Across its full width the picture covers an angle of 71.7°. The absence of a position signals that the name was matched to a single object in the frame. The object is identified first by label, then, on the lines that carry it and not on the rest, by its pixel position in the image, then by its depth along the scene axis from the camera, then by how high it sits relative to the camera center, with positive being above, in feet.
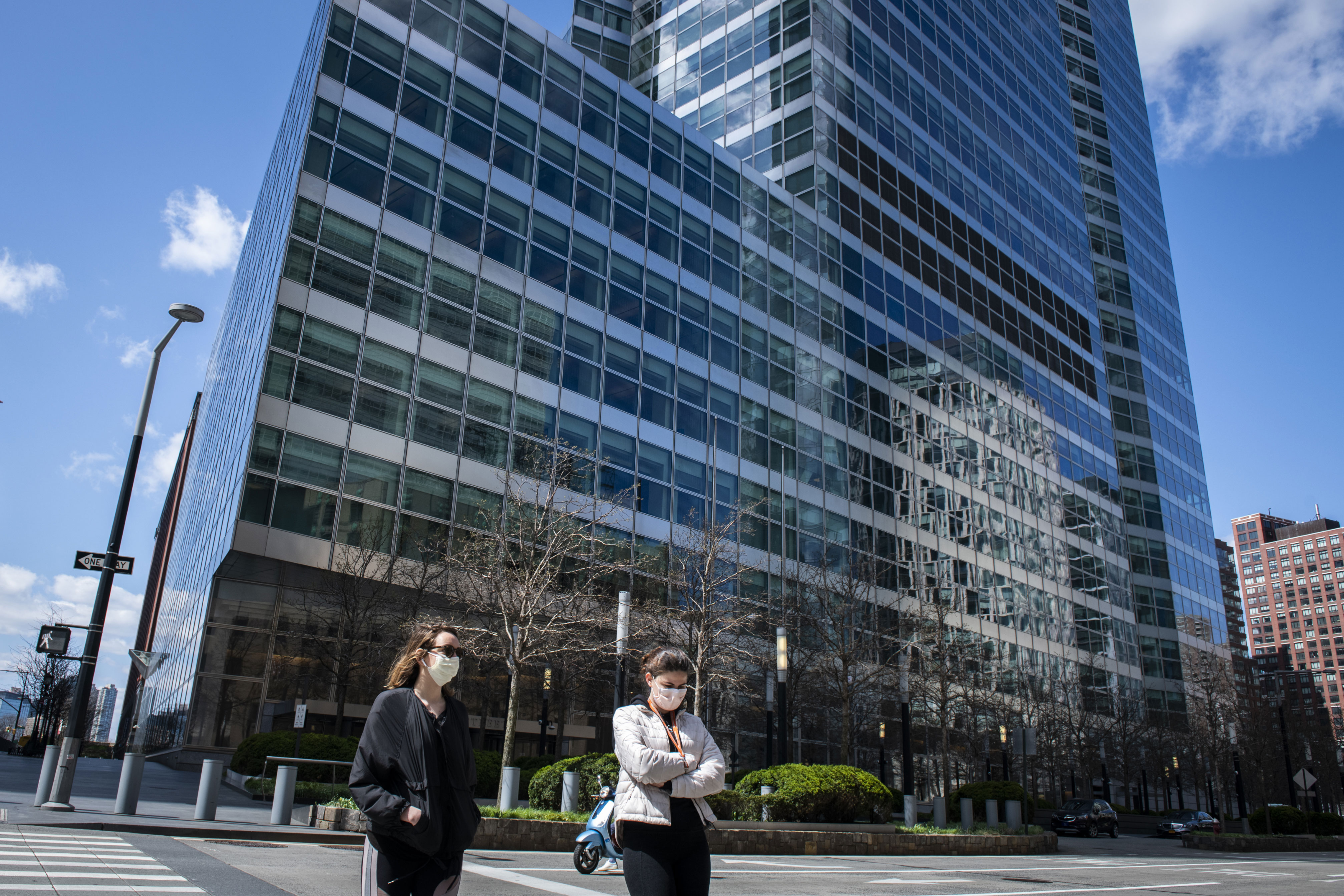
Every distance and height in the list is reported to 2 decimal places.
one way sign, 49.98 +7.77
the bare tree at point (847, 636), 103.60 +13.49
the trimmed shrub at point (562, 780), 55.67 -2.73
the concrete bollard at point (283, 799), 47.06 -3.75
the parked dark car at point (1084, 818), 121.60 -7.86
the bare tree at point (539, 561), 71.51 +15.34
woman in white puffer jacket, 13.80 -0.98
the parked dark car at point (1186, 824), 138.62 -9.28
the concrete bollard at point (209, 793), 46.03 -3.54
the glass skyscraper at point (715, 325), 99.25 +61.05
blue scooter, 37.06 -4.14
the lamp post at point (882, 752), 129.18 -0.68
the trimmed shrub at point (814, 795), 60.34 -3.22
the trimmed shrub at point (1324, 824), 125.59 -7.46
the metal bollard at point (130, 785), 47.11 -3.43
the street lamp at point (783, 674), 70.95 +5.20
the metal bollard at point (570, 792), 54.85 -3.29
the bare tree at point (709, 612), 86.63 +12.63
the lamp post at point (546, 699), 88.91 +3.24
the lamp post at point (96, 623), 46.03 +4.58
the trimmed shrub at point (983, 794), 105.19 -4.52
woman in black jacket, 12.13 -0.89
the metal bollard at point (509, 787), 54.70 -3.11
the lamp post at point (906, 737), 77.20 +0.94
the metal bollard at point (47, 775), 47.19 -3.11
